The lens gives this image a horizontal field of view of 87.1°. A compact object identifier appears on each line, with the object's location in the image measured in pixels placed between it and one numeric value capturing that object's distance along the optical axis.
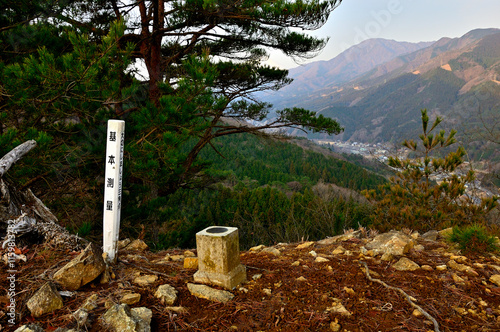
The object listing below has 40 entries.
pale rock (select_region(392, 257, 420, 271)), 2.49
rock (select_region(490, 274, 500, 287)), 2.23
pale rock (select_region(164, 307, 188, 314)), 1.80
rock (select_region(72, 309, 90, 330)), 1.52
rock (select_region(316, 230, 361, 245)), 3.56
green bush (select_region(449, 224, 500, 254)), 2.81
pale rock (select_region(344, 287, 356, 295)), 2.06
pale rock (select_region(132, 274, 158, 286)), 2.12
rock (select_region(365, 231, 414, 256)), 2.82
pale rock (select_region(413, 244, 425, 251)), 3.00
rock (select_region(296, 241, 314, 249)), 3.34
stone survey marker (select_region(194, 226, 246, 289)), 2.09
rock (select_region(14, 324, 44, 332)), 1.37
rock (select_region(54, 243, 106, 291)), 1.89
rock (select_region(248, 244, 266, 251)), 3.48
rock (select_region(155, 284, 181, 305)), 1.90
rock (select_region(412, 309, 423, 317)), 1.82
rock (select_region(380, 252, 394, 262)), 2.69
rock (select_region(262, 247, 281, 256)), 3.03
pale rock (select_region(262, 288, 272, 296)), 2.07
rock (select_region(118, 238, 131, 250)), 3.36
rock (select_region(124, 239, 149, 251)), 3.34
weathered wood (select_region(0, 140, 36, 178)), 2.46
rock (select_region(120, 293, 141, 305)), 1.82
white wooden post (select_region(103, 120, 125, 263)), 2.33
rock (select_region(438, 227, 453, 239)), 3.34
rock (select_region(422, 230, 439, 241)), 3.60
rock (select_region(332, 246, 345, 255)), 2.92
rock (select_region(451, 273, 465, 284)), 2.23
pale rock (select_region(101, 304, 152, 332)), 1.51
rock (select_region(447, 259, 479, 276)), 2.39
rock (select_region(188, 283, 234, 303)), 1.97
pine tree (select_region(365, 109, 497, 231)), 4.82
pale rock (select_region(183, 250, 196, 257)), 3.06
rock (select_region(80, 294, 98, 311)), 1.69
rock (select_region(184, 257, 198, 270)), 2.50
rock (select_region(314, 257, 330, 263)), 2.65
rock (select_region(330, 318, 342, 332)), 1.69
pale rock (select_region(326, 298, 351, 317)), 1.82
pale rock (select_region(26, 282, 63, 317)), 1.63
